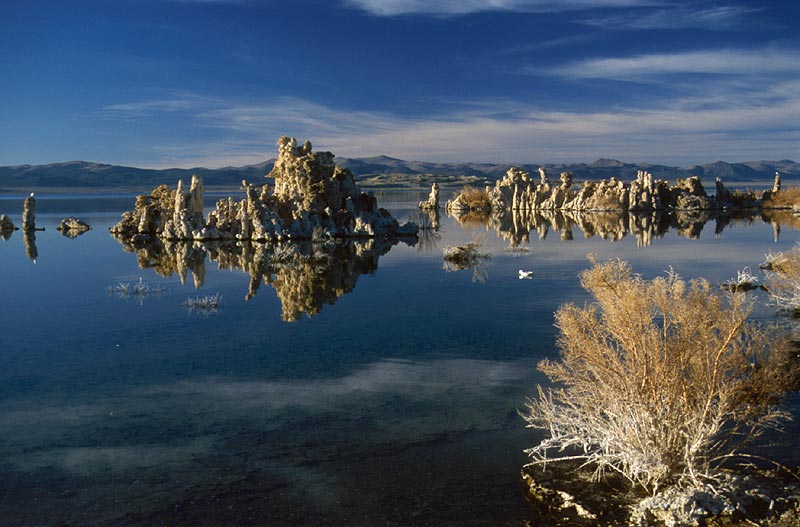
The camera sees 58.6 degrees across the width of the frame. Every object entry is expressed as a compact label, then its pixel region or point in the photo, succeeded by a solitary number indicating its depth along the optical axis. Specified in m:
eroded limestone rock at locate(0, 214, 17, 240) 41.64
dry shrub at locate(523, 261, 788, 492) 6.29
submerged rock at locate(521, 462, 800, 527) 5.89
